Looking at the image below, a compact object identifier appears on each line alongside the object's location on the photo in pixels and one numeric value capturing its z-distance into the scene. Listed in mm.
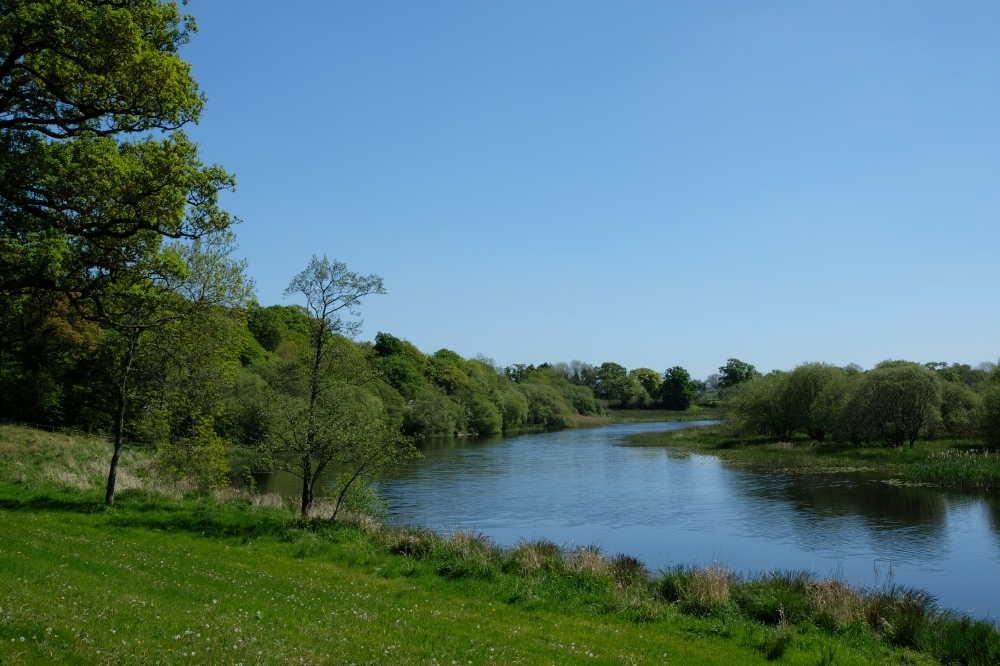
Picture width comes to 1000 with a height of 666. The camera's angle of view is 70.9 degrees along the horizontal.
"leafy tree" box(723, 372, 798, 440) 58844
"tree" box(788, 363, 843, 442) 55062
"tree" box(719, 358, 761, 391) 159250
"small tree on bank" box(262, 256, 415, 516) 19484
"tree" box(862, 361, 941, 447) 47188
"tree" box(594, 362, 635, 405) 153750
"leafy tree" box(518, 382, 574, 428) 106438
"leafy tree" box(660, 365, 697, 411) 146500
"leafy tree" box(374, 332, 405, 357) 97375
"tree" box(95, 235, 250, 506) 18203
